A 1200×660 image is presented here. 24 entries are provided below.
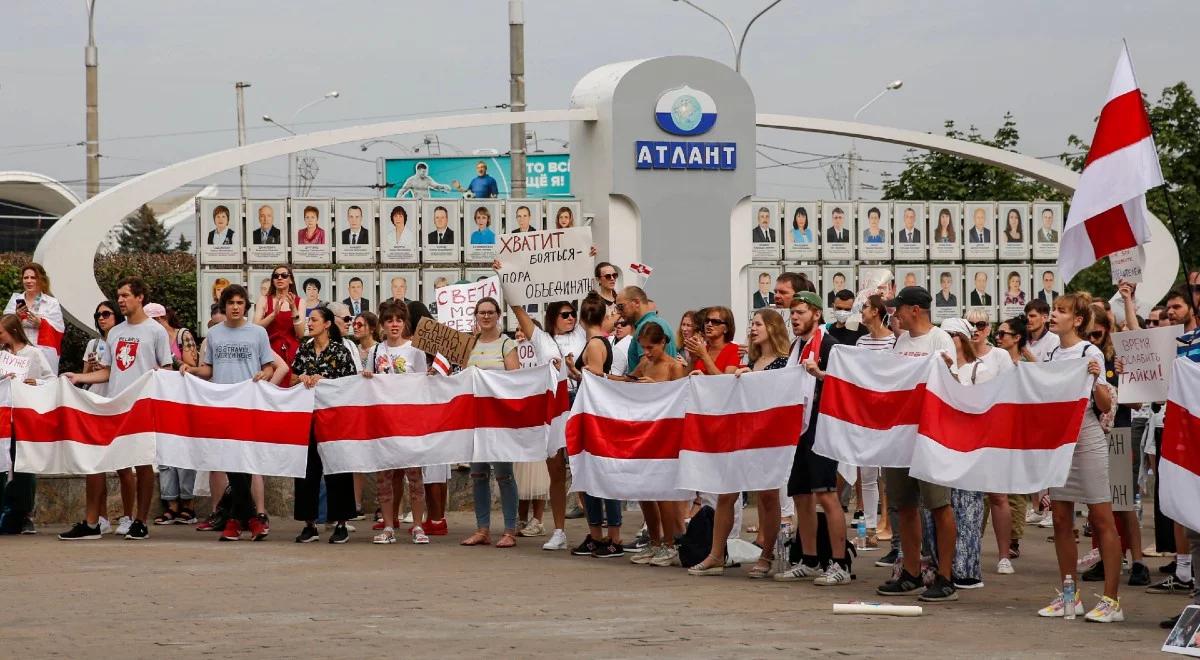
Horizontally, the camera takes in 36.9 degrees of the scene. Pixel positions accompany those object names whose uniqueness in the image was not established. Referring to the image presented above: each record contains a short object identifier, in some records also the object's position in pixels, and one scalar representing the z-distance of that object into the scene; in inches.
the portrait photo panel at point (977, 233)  1146.7
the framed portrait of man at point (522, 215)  1028.5
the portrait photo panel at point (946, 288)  1138.0
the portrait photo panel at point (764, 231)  1085.8
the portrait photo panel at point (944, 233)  1142.3
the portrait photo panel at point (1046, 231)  1165.1
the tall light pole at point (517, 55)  1366.9
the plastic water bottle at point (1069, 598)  388.5
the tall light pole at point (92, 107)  1540.4
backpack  490.0
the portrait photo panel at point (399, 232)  1002.1
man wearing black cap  423.2
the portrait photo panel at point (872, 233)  1125.1
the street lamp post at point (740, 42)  1610.2
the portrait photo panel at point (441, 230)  1013.8
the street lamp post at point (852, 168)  3083.2
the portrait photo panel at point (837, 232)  1115.9
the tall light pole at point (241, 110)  2795.3
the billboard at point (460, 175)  3107.8
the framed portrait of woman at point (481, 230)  1024.2
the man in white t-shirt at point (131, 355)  585.5
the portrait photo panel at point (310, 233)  982.4
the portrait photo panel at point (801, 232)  1100.5
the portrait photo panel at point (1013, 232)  1155.3
